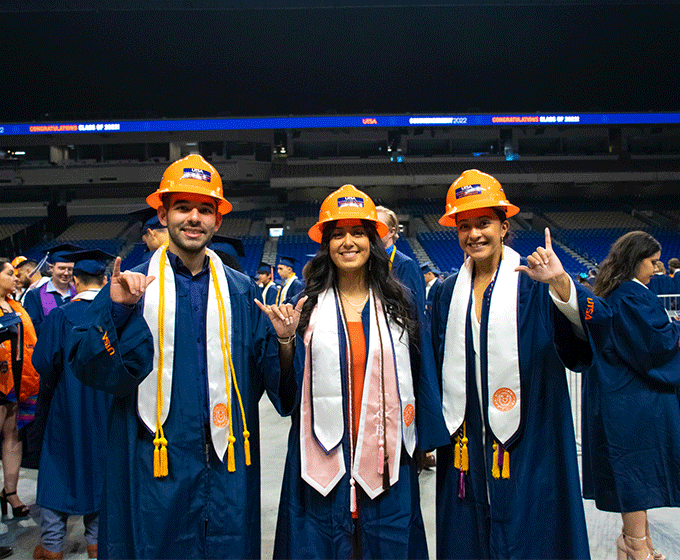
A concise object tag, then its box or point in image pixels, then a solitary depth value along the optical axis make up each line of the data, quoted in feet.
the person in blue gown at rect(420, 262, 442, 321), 8.39
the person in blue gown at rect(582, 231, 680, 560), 9.06
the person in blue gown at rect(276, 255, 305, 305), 27.66
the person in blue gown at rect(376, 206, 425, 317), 8.23
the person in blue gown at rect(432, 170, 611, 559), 6.86
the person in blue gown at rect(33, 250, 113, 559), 10.33
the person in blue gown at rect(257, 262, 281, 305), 32.60
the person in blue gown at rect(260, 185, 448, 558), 6.75
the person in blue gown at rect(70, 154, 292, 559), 6.15
